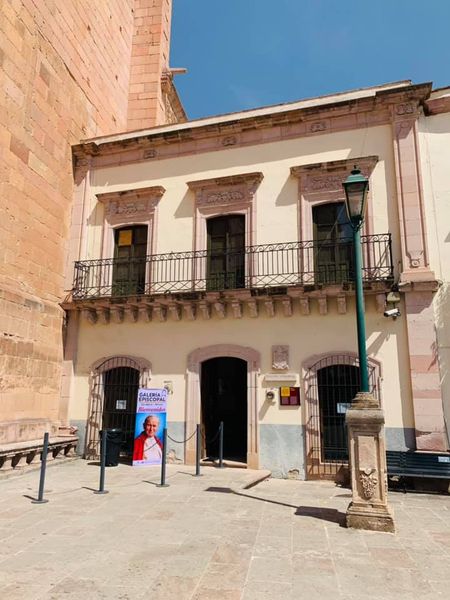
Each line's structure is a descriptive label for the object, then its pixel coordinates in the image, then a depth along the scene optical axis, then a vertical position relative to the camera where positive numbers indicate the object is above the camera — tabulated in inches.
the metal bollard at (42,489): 284.4 -53.6
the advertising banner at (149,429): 420.5 -23.5
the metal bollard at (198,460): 377.7 -45.8
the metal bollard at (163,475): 332.5 -51.8
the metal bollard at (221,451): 414.9 -42.7
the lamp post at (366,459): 233.0 -28.0
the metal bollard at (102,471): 311.9 -45.3
